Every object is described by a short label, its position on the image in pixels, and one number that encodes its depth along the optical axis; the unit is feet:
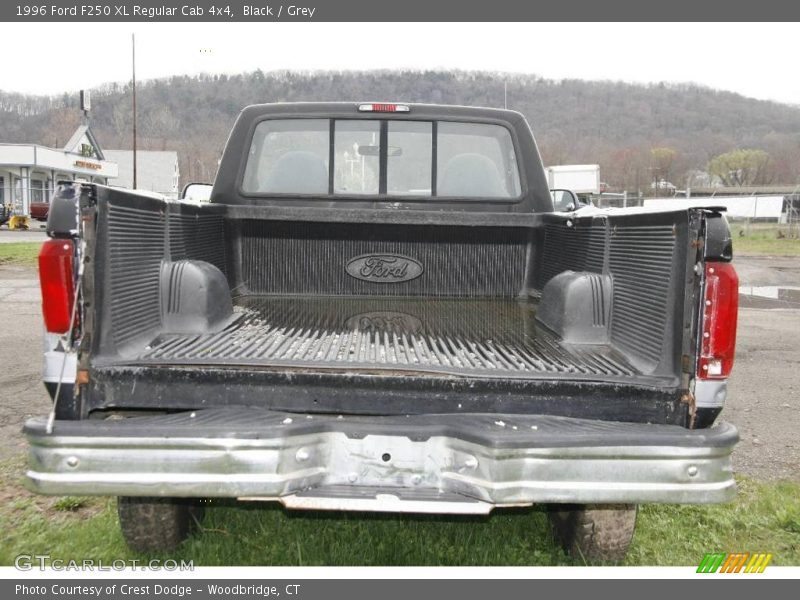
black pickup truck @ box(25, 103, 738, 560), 6.81
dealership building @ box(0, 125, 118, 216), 146.20
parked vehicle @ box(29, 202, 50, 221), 131.64
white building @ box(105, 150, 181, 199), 227.61
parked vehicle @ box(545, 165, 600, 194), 100.48
